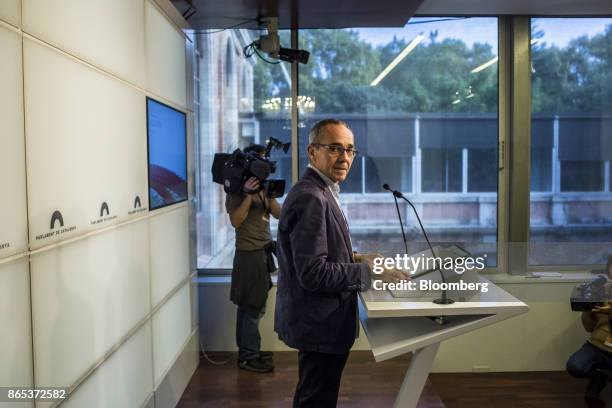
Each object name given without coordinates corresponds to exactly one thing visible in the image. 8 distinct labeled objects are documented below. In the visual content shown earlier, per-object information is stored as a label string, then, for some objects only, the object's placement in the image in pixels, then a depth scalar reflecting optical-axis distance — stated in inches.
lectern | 59.7
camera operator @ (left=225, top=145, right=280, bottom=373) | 123.3
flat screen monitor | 95.4
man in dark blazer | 62.7
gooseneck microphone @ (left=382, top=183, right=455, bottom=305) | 61.2
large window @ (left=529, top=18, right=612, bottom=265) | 140.8
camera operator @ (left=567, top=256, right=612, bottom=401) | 109.0
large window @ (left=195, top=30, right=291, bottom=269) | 144.6
